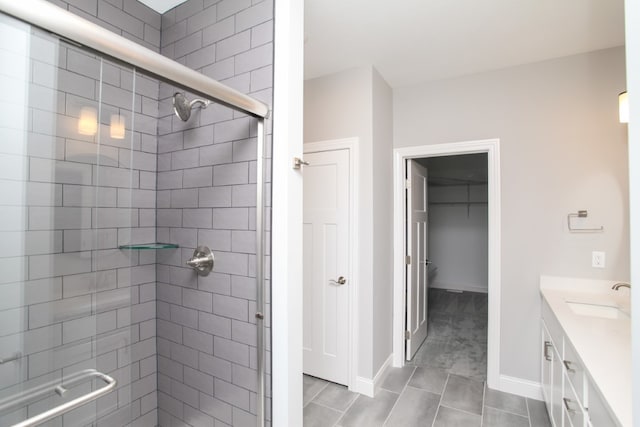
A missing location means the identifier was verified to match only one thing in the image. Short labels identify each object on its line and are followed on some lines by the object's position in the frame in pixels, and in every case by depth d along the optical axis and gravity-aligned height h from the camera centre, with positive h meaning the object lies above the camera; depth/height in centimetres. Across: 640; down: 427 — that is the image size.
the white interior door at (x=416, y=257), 307 -39
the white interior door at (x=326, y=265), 263 -40
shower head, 166 +62
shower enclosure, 90 -6
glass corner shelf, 127 -13
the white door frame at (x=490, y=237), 256 -15
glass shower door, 88 -2
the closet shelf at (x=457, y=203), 608 +35
